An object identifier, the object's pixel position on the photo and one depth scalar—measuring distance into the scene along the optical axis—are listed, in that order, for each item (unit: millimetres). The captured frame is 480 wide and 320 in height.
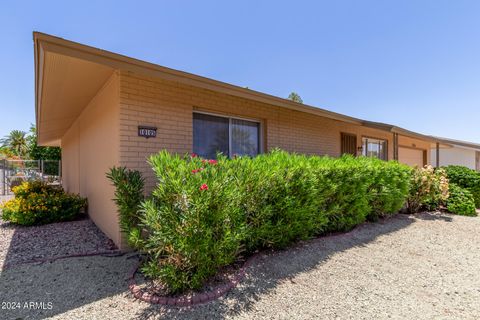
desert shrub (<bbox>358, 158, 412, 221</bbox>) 5535
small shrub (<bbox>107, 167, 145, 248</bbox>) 3467
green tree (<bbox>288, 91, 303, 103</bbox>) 37594
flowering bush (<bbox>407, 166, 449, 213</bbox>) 7355
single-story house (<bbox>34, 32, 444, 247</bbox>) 3891
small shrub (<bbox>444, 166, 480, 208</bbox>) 9289
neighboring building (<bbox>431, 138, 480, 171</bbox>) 20319
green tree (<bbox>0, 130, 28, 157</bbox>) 40750
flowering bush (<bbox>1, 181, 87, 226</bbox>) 5914
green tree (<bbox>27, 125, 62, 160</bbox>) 25219
